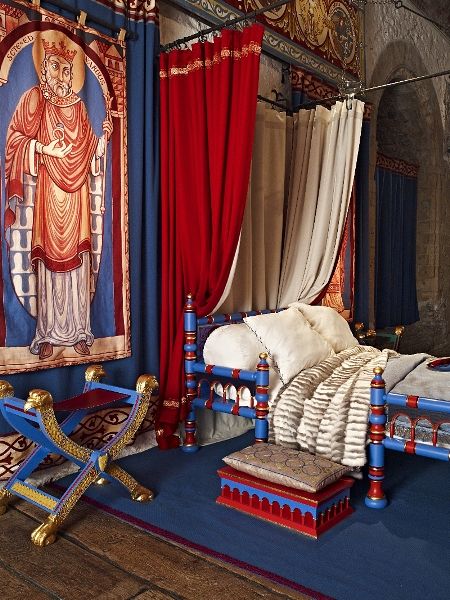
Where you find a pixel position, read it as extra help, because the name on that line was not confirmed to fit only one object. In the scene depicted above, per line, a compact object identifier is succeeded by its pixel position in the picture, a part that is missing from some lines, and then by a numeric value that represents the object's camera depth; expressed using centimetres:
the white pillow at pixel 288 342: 355
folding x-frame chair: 257
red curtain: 332
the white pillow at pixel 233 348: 352
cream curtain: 420
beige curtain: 425
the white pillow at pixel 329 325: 420
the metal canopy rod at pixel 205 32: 332
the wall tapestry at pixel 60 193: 300
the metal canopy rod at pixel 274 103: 452
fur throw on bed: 300
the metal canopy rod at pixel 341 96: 403
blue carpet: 227
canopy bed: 292
